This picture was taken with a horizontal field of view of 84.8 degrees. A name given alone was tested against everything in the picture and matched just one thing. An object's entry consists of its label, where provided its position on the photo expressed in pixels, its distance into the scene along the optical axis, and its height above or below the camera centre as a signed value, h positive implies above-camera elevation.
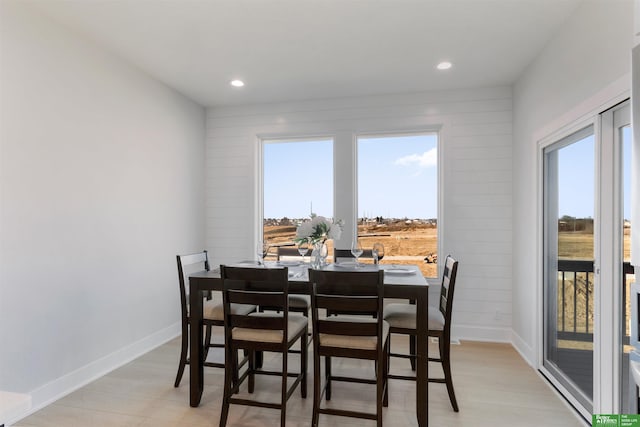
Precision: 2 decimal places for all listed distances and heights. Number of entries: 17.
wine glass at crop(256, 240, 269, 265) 3.20 -0.35
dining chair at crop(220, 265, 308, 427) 2.18 -0.70
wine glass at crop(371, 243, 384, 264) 3.00 -0.33
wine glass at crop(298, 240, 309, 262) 3.08 -0.32
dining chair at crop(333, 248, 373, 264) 3.36 -0.41
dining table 2.29 -0.56
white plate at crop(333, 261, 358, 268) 2.99 -0.46
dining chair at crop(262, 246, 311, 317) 3.18 -0.83
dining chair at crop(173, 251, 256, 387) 2.72 -0.81
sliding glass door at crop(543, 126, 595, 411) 2.50 -0.39
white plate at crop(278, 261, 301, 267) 3.09 -0.46
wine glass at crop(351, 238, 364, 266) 3.00 -0.34
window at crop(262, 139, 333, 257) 4.48 +0.36
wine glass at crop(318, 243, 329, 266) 2.98 -0.36
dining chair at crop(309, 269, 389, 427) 2.10 -0.69
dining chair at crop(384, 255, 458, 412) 2.48 -0.81
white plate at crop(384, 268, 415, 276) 2.67 -0.46
